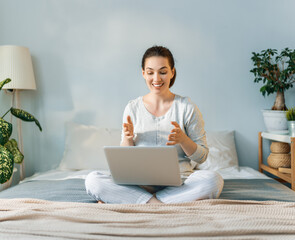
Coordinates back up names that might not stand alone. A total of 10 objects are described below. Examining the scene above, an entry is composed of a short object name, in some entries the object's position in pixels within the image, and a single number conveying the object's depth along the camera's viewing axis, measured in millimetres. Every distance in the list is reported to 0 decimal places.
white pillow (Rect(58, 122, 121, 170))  2617
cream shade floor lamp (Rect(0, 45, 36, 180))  2609
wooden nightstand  2215
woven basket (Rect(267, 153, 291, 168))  2496
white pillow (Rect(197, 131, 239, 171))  2576
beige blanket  1077
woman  1556
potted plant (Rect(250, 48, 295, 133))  2564
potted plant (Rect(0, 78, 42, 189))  1903
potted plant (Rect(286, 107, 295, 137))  2301
